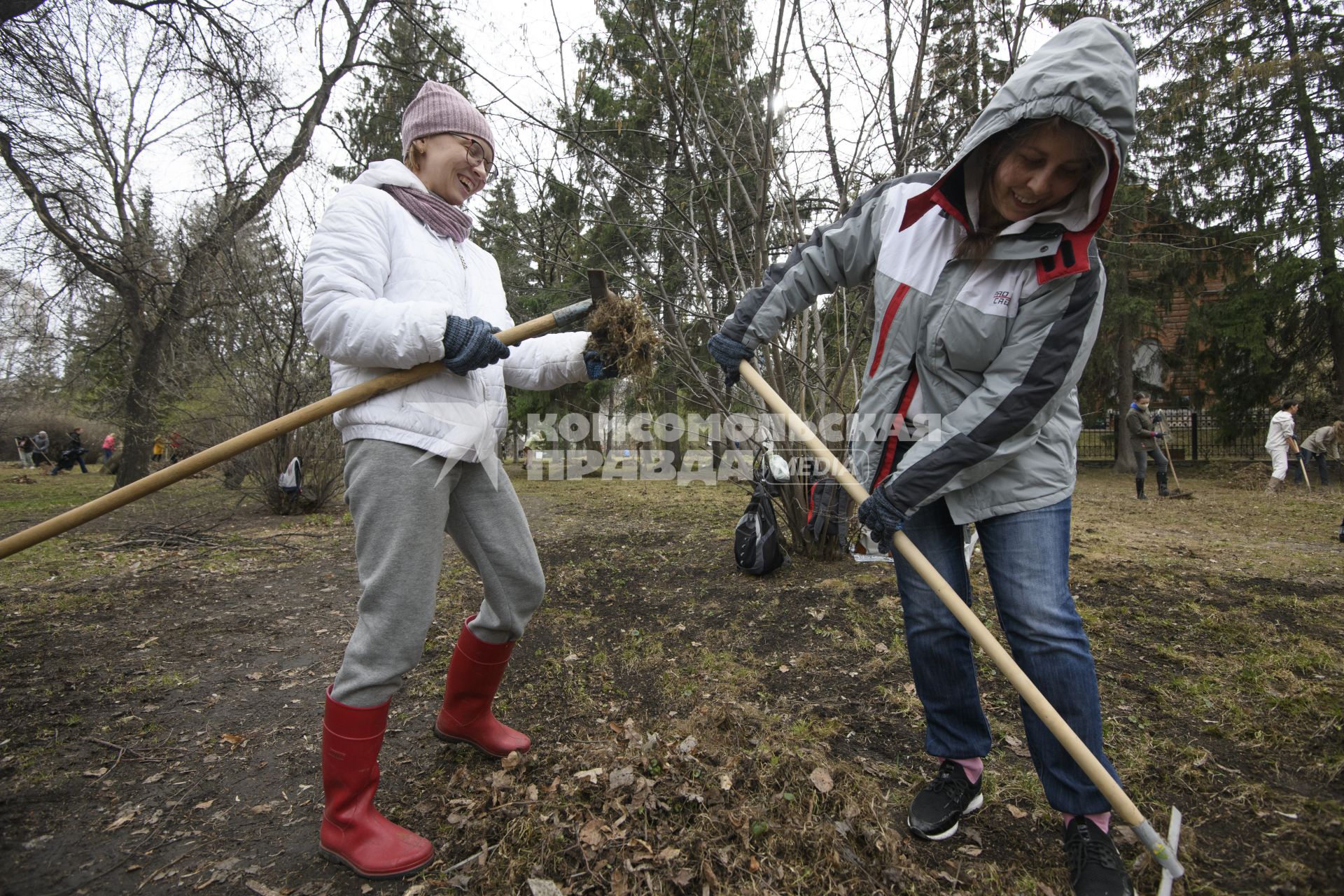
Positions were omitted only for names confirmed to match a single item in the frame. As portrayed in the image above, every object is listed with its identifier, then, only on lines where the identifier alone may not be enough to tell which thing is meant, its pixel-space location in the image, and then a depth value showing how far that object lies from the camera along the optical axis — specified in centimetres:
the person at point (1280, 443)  1124
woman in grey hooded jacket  170
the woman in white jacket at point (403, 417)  183
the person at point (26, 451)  2216
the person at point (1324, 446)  1178
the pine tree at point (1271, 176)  1299
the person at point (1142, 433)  1108
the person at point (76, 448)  2025
